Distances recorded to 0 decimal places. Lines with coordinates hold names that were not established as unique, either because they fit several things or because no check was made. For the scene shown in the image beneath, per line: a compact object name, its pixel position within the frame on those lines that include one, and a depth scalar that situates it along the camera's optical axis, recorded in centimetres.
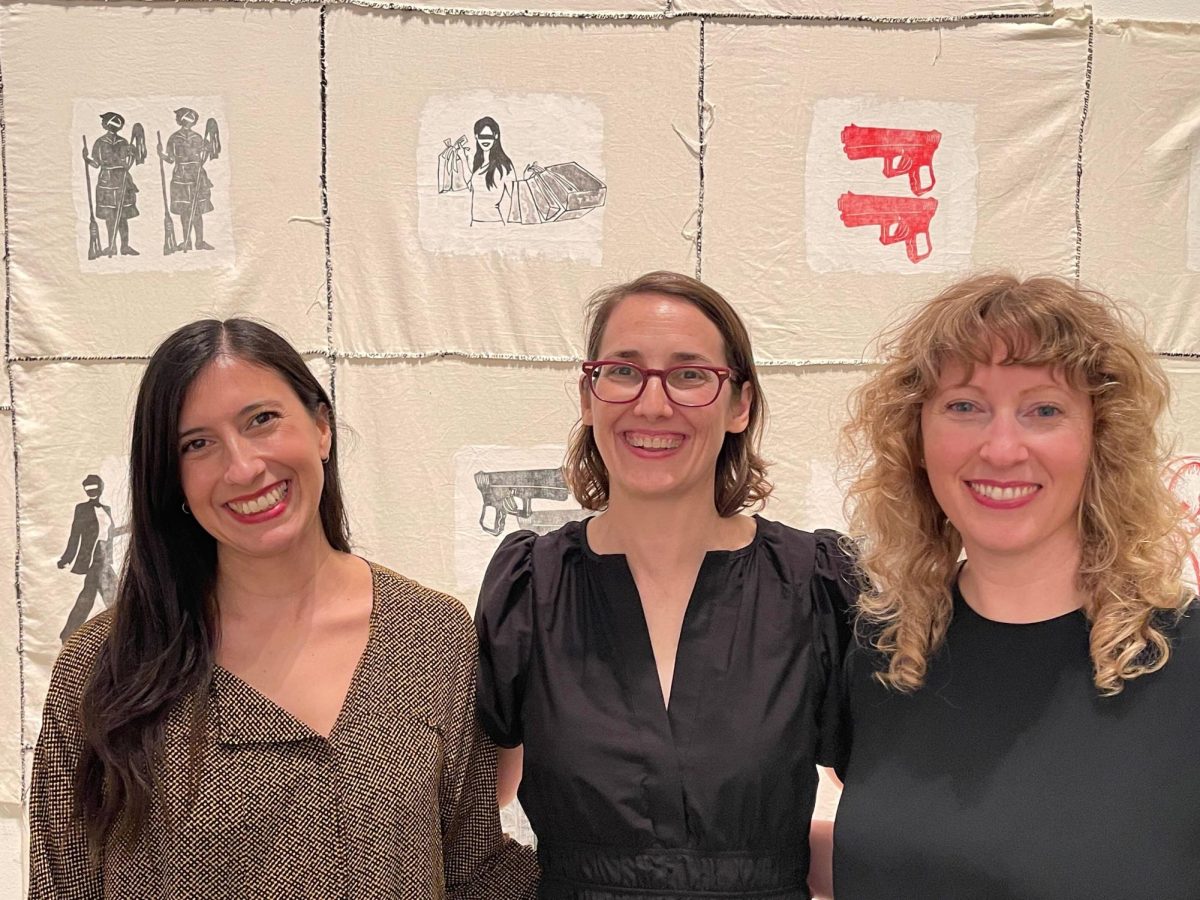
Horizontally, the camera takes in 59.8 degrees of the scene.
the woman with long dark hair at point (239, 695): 133
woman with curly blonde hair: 118
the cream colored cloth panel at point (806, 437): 256
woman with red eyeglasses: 146
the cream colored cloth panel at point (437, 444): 252
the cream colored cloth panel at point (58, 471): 252
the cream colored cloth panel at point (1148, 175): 250
